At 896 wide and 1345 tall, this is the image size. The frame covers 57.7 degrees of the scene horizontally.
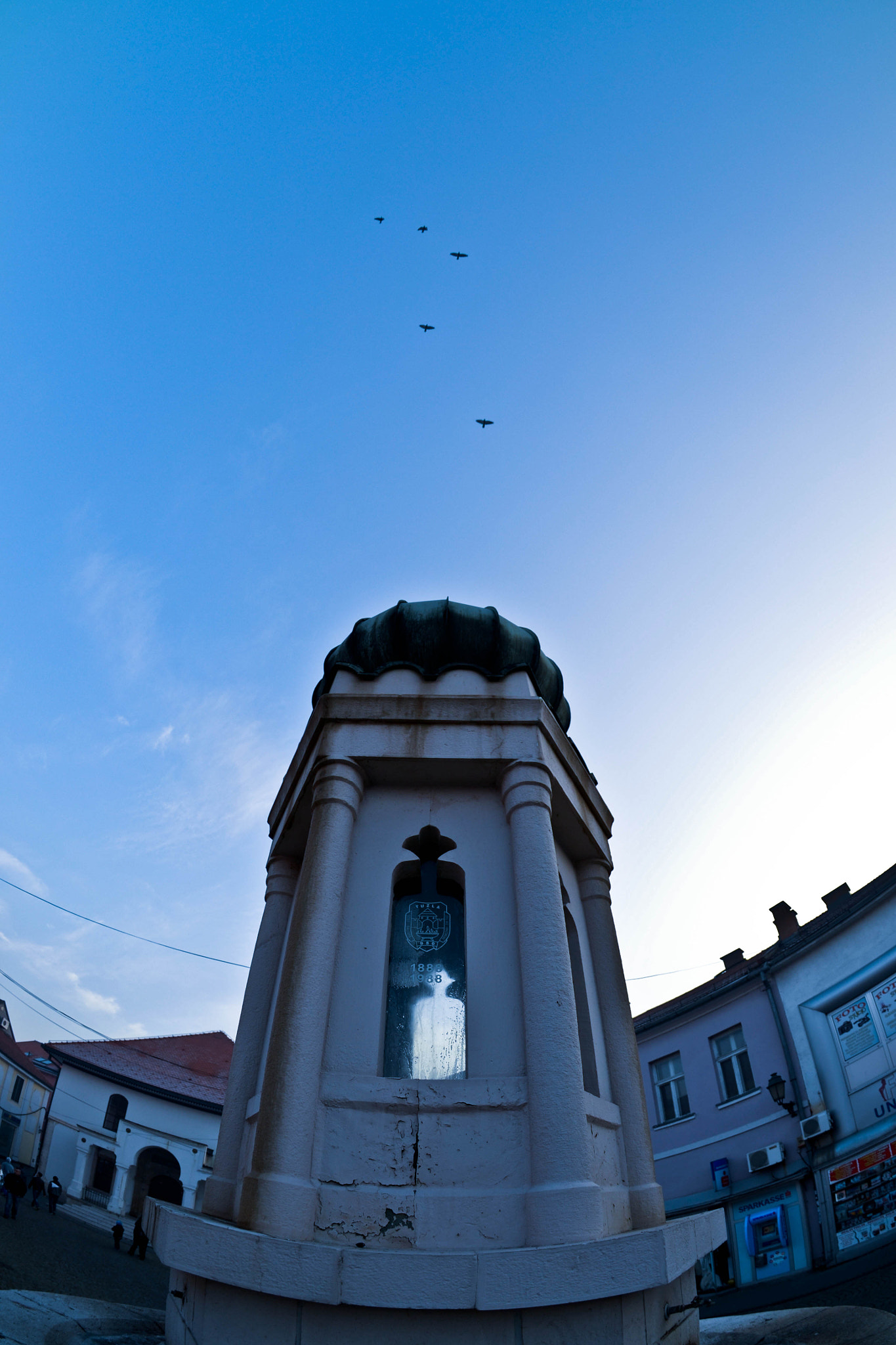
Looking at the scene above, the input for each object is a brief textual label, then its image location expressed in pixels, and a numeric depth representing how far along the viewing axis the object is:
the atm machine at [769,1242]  15.18
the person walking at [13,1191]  20.53
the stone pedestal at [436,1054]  4.17
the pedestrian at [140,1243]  20.52
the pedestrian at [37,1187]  26.17
